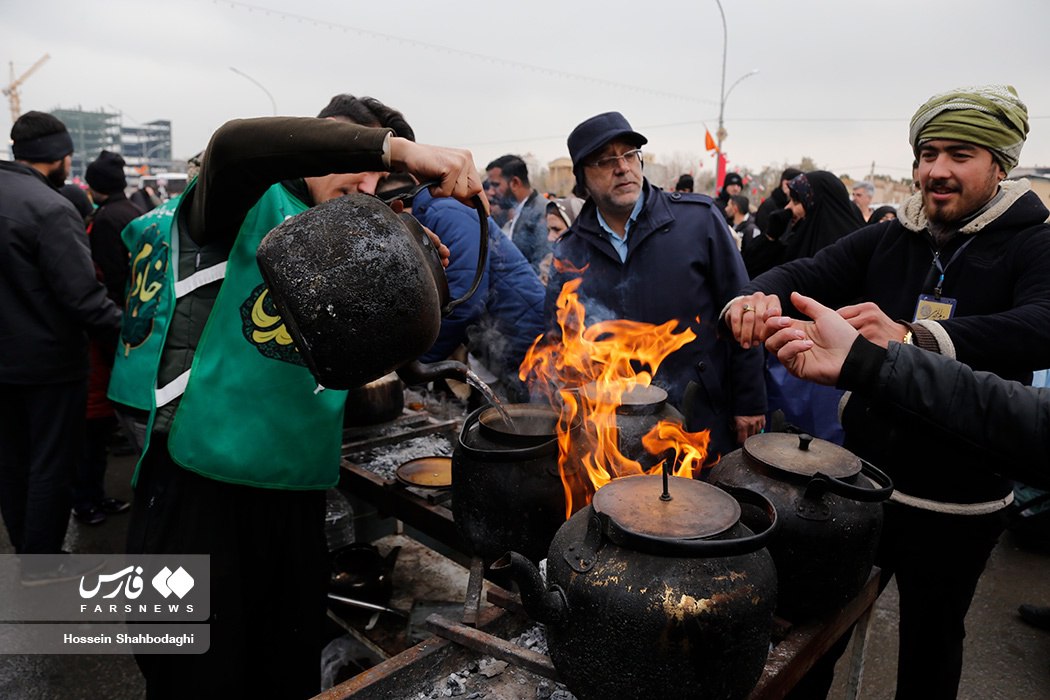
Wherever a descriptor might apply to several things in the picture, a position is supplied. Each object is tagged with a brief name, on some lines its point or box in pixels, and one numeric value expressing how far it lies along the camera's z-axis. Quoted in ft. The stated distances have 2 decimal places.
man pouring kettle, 6.47
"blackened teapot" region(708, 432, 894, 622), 5.70
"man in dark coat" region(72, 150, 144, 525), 15.85
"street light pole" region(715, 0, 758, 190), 55.13
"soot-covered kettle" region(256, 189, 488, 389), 4.83
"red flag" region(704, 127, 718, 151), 54.51
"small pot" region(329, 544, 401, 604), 10.70
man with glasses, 10.18
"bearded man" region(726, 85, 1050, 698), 6.70
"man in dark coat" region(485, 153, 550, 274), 22.06
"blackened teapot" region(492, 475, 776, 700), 4.38
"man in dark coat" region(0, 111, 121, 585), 11.32
